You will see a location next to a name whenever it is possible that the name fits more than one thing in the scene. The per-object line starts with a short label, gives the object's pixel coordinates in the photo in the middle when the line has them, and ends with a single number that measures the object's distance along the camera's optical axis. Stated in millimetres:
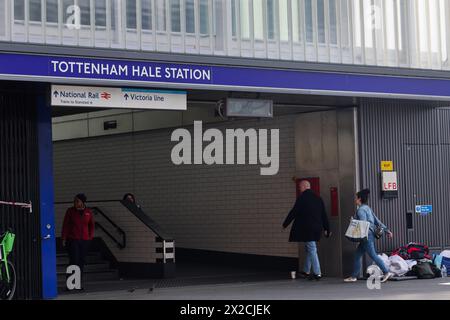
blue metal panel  14359
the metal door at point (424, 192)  17500
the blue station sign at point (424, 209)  17562
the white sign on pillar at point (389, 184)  17125
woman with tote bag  16078
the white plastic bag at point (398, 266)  16578
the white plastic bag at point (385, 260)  16531
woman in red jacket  16172
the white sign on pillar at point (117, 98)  13680
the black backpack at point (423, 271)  16703
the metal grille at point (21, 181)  14133
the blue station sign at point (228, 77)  13117
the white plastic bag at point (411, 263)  16781
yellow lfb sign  17203
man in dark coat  16547
